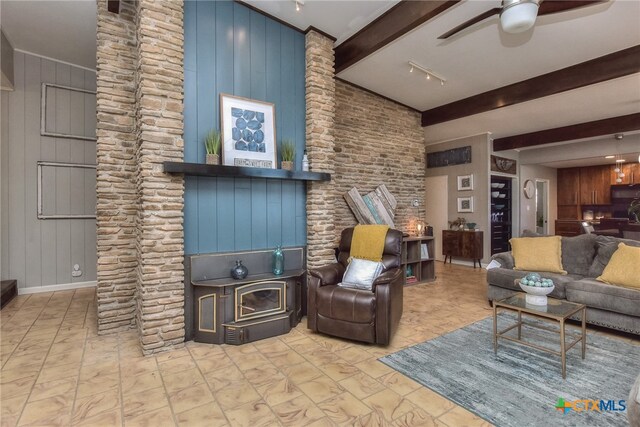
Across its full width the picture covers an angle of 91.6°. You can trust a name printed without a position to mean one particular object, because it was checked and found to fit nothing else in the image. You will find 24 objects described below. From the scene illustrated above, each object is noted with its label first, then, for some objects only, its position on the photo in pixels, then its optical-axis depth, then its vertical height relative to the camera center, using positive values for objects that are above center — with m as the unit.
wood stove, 2.94 -0.86
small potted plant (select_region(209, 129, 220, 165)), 3.01 +0.66
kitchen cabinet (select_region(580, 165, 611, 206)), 8.90 +0.75
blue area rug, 1.93 -1.24
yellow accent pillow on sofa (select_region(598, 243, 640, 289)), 3.02 -0.57
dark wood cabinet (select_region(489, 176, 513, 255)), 7.02 -0.03
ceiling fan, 2.22 +1.49
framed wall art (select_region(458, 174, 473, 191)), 6.79 +0.66
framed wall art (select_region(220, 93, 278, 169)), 3.21 +0.87
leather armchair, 2.81 -0.89
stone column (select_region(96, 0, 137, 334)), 3.24 +0.49
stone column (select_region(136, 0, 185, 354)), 2.74 +0.33
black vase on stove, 3.09 -0.58
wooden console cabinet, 6.46 -0.69
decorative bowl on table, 2.61 -0.65
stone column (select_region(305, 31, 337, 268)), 3.74 +0.77
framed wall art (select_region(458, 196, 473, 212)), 6.79 +0.18
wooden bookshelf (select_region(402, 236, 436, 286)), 5.16 -0.81
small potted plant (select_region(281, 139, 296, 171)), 3.49 +0.65
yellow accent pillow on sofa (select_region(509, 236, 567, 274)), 3.74 -0.53
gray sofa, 2.97 -0.78
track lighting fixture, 4.34 +2.04
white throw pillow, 3.17 -0.64
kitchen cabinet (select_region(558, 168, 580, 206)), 9.32 +0.77
